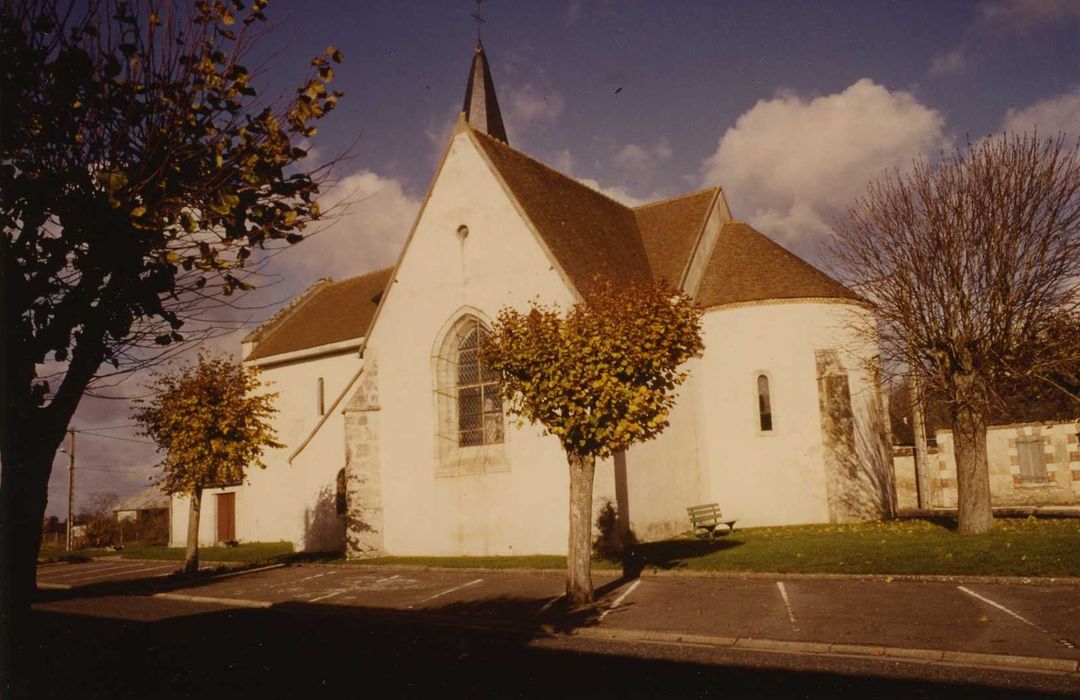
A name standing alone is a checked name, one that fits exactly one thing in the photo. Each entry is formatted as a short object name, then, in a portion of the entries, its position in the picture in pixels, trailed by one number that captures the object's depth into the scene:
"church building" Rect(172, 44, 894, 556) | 20.86
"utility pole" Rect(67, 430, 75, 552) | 42.47
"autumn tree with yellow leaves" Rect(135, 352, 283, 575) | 20.62
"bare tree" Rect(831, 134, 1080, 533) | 17.61
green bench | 20.39
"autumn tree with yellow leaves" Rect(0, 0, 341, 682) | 4.95
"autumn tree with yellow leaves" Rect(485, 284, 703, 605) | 12.47
